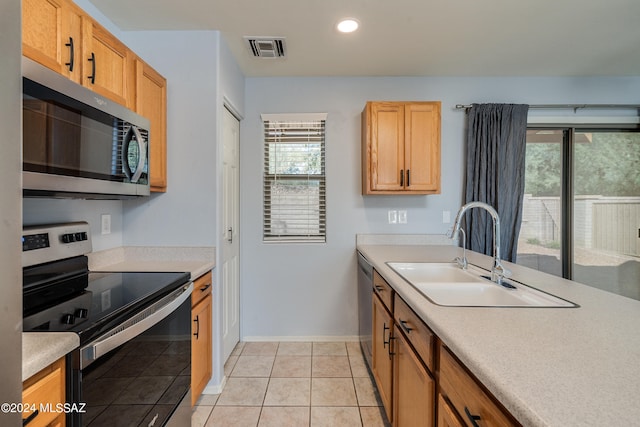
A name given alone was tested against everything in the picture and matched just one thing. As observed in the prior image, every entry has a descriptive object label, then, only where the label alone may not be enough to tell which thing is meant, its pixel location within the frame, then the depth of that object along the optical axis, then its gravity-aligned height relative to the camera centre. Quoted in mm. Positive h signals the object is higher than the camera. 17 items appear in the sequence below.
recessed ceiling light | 1987 +1278
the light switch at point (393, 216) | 2865 -17
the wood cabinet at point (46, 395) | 762 -499
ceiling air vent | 2201 +1279
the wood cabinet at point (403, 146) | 2553 +582
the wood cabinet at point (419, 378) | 788 -586
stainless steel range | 978 -428
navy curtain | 2727 +427
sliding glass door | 2859 +87
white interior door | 2404 -185
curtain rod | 2799 +1020
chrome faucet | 1516 -194
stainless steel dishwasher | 2227 -733
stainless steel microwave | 1035 +298
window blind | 2877 +297
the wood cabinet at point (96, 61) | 1182 +728
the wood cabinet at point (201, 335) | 1772 -760
